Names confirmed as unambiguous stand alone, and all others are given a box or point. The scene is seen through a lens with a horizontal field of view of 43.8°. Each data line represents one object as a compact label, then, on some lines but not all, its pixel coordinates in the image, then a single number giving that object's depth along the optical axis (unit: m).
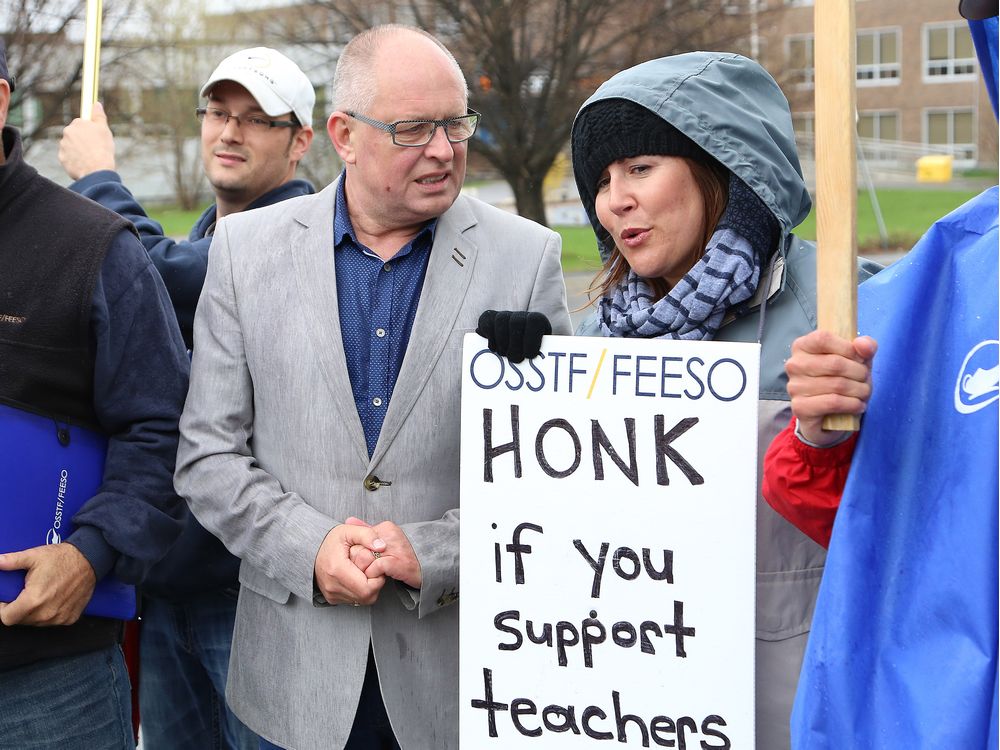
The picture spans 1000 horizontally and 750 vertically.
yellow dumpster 43.38
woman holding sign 2.29
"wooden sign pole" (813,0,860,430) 1.71
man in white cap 3.42
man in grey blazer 2.69
